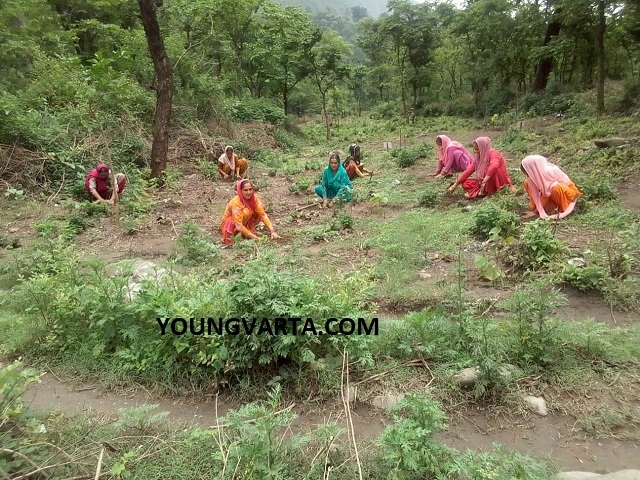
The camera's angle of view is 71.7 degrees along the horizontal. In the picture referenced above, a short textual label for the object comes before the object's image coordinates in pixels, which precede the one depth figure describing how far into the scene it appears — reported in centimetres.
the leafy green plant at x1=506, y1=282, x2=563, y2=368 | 278
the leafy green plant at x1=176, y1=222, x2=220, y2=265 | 506
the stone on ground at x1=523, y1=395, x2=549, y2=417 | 254
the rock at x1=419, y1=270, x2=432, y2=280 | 435
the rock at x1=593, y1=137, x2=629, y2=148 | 795
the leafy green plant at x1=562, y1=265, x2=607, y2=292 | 359
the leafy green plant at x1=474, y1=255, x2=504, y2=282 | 403
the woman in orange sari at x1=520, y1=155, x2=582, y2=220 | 533
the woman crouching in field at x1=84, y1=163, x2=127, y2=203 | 775
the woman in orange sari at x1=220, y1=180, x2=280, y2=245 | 601
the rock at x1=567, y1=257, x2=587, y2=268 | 388
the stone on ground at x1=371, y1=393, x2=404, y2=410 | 266
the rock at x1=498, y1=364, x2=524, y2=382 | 266
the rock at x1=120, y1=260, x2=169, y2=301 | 347
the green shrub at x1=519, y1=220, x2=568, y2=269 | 404
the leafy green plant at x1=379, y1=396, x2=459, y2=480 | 191
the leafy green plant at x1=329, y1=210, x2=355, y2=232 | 603
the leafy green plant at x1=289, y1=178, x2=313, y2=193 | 891
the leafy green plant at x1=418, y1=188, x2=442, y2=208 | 700
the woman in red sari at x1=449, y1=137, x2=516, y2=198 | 681
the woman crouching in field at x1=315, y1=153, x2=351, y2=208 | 752
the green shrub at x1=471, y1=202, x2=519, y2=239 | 485
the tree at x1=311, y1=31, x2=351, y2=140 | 1775
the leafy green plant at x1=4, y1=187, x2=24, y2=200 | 776
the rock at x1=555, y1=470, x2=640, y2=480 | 189
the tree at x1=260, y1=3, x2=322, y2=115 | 1725
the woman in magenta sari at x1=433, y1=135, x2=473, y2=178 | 851
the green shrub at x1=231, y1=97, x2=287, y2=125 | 1577
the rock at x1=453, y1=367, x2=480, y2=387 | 269
